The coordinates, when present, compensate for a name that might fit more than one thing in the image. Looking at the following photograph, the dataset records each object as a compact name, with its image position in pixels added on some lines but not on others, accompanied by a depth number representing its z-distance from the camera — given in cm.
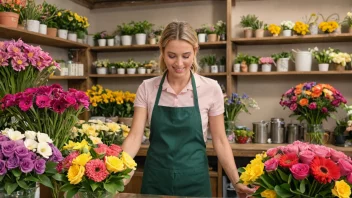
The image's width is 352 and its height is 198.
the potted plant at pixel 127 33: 426
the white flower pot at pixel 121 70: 432
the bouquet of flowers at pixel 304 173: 108
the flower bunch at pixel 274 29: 381
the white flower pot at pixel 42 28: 350
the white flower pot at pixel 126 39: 428
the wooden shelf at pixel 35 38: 312
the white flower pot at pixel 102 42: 438
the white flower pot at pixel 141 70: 424
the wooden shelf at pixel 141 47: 400
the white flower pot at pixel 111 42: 436
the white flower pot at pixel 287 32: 378
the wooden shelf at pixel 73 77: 376
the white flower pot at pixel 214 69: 402
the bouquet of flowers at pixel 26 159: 118
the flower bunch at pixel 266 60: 385
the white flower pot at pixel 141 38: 423
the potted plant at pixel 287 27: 378
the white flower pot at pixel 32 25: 332
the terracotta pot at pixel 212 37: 396
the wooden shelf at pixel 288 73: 362
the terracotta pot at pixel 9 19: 292
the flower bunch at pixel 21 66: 186
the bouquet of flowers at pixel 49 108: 152
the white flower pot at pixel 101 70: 439
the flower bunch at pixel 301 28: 370
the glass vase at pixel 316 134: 329
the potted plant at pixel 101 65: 440
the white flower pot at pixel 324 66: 370
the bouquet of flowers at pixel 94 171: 117
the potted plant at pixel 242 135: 366
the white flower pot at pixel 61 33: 384
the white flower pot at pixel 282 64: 382
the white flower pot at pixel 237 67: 393
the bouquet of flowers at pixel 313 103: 317
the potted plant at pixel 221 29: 397
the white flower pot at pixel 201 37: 402
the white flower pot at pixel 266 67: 388
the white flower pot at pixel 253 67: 390
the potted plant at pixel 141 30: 422
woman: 213
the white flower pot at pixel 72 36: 399
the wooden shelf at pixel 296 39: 367
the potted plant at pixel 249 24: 390
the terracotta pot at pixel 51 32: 366
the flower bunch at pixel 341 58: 359
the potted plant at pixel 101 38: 438
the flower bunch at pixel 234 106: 365
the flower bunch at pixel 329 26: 365
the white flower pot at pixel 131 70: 427
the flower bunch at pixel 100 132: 187
